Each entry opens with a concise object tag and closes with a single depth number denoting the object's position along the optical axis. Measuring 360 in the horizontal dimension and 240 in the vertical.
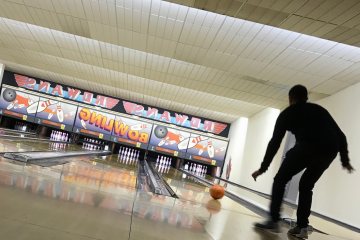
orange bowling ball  4.57
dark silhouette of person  2.89
